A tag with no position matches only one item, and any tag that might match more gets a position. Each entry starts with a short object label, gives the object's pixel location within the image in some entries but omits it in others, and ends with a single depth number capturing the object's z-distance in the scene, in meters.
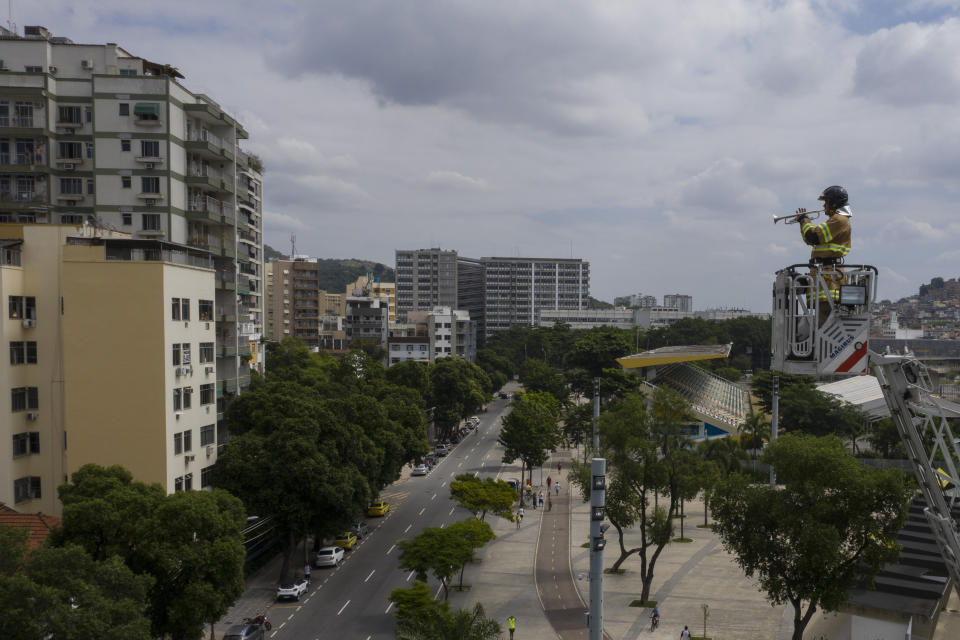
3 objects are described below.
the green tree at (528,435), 54.31
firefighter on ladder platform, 15.09
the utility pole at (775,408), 50.76
